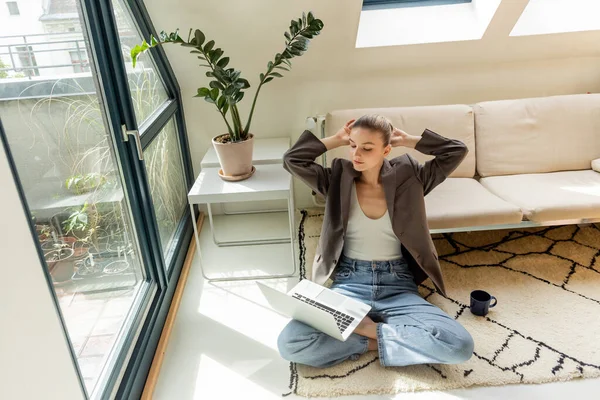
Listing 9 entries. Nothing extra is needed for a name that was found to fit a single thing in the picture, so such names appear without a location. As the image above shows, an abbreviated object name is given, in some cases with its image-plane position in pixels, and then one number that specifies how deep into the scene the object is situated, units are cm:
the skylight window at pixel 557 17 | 259
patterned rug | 170
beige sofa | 254
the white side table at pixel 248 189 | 217
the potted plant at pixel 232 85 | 203
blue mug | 198
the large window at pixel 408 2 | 265
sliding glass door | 121
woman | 175
